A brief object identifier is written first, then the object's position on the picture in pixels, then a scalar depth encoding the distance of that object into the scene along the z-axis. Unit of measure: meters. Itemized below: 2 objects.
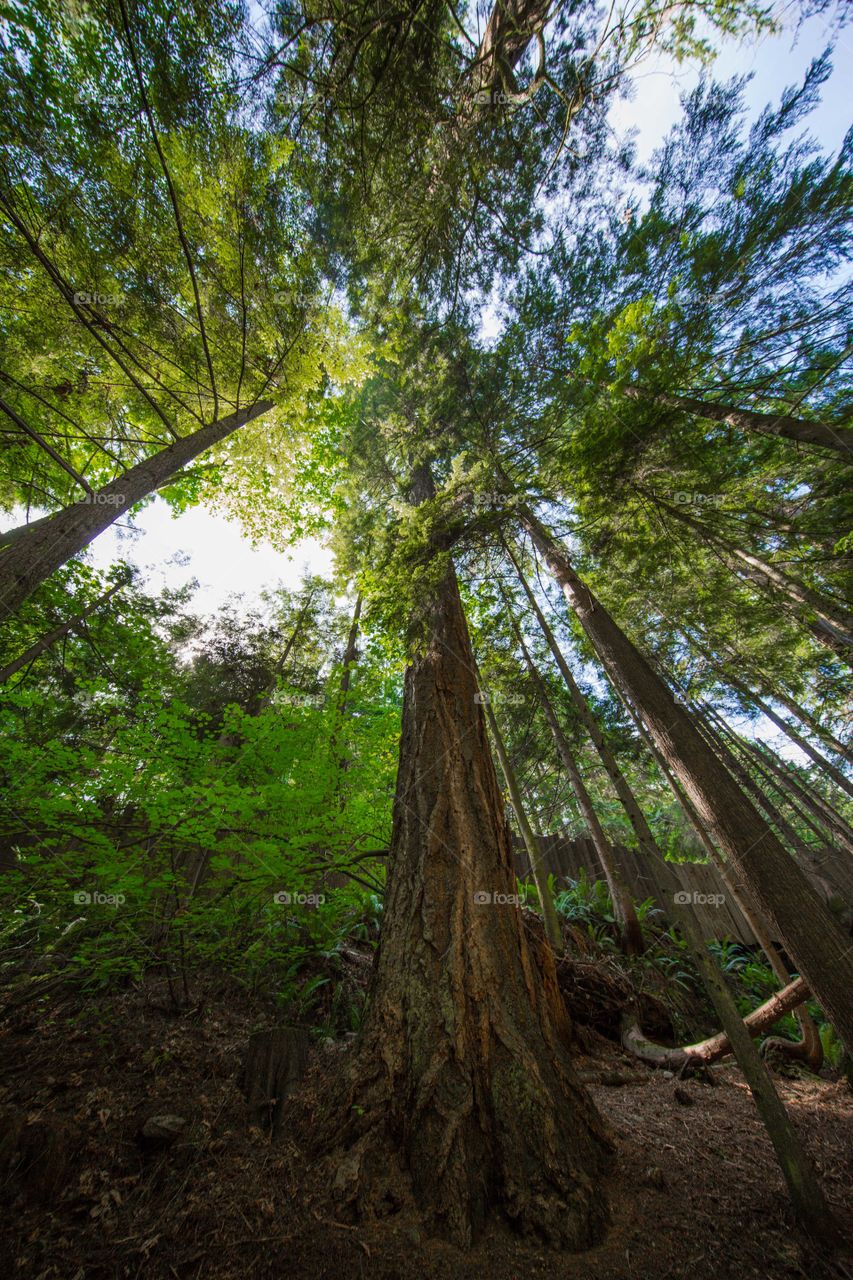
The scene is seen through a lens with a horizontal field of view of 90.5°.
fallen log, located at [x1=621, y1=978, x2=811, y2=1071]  3.40
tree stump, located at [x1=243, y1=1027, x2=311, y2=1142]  2.57
